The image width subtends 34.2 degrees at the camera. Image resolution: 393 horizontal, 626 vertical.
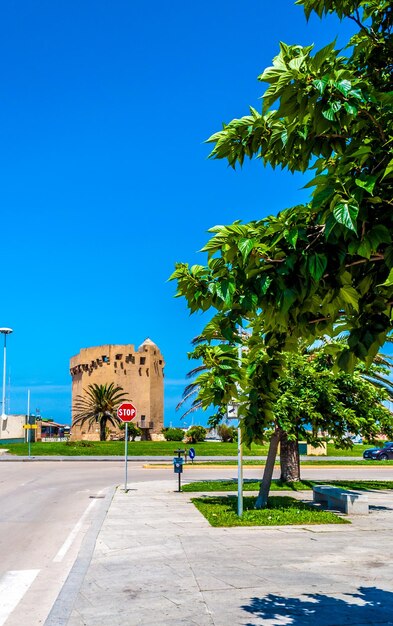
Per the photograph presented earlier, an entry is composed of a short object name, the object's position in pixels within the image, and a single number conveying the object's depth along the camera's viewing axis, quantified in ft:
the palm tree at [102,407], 223.59
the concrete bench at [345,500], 53.21
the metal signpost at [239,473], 45.93
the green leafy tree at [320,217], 9.99
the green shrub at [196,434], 207.51
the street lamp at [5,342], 183.62
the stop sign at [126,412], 71.30
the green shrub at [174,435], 233.14
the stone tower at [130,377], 247.58
